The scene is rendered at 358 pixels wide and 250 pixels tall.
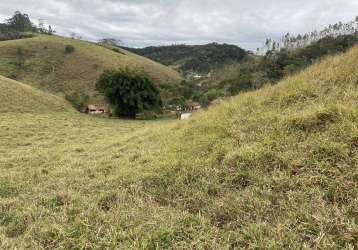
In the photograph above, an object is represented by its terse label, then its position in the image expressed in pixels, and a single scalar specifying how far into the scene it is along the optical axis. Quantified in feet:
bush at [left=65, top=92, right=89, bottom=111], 133.89
